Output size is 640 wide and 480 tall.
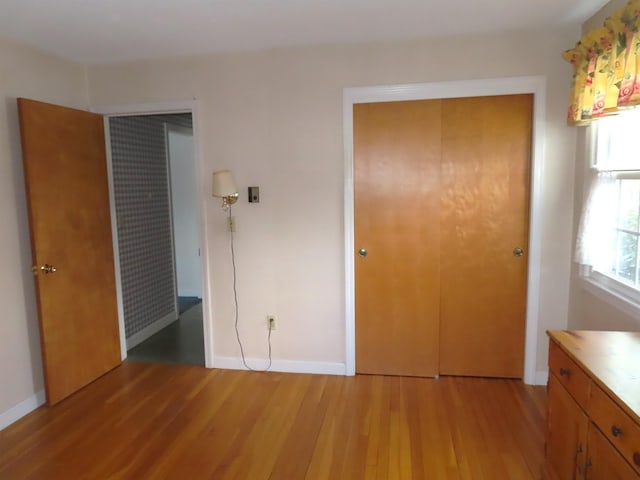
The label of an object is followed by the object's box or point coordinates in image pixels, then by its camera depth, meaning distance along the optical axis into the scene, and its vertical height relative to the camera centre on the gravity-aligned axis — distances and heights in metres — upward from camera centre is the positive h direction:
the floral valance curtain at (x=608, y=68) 1.89 +0.63
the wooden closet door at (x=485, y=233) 2.90 -0.25
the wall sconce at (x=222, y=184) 2.98 +0.12
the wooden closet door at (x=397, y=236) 2.99 -0.27
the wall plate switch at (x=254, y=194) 3.18 +0.04
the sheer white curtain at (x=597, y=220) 2.41 -0.14
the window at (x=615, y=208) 2.19 -0.07
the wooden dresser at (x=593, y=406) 1.36 -0.76
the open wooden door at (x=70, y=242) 2.73 -0.27
